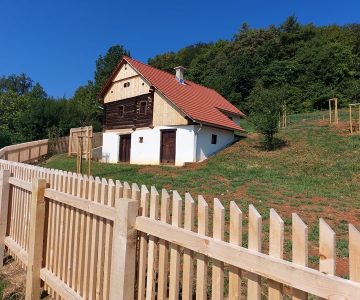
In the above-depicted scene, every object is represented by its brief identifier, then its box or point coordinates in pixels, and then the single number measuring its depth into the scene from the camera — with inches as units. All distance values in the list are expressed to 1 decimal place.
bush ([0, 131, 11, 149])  1574.8
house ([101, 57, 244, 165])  826.2
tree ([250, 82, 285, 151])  768.9
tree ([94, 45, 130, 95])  2128.4
